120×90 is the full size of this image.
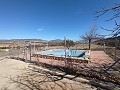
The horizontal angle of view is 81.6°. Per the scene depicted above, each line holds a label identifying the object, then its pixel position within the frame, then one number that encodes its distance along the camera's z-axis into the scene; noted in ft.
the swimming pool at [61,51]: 32.20
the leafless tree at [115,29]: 3.12
